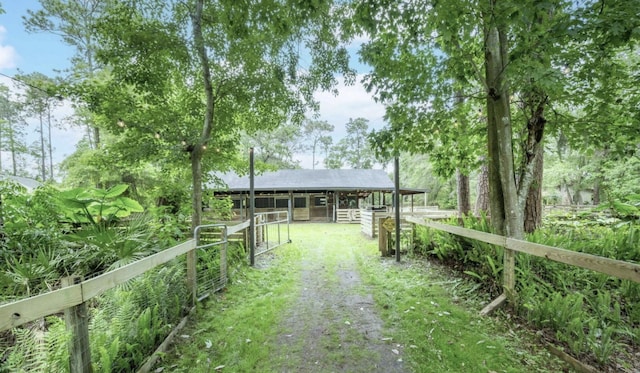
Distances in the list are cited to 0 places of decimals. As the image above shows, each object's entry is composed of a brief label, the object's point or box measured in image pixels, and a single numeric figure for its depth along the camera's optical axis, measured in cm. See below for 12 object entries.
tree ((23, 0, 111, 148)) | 1095
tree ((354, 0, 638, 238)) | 246
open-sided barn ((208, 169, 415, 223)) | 1848
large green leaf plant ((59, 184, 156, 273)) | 348
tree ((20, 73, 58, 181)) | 2305
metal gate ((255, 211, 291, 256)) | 742
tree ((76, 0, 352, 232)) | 444
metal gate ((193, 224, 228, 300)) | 387
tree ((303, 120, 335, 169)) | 3862
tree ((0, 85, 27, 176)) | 2547
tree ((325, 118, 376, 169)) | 4091
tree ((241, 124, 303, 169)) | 3010
